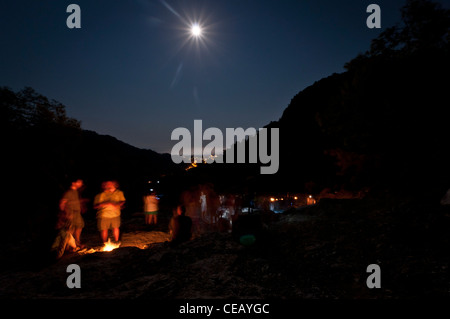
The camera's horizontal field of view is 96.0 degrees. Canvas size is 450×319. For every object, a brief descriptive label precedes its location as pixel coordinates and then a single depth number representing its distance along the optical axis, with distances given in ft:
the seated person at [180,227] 19.74
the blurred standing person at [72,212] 17.15
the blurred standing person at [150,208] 34.14
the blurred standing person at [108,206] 20.56
